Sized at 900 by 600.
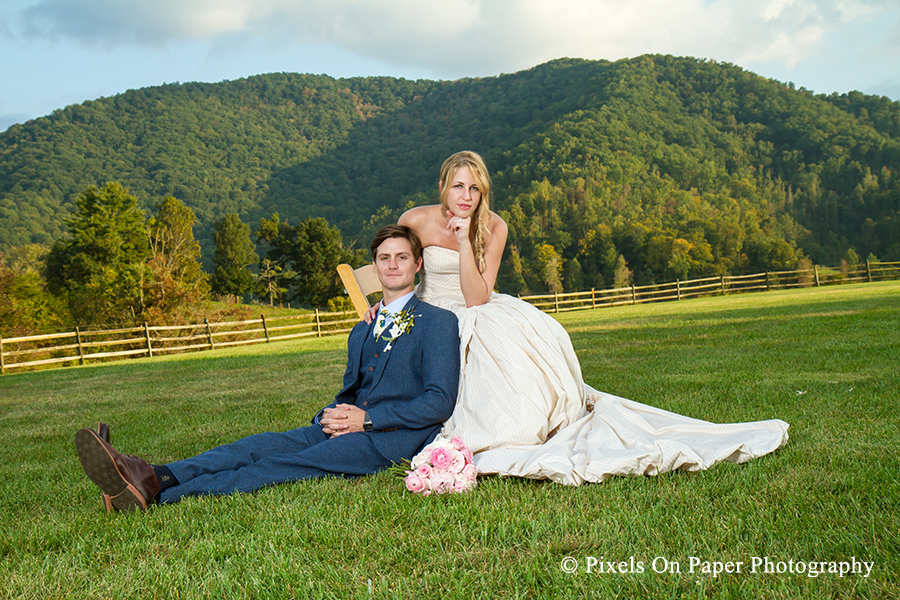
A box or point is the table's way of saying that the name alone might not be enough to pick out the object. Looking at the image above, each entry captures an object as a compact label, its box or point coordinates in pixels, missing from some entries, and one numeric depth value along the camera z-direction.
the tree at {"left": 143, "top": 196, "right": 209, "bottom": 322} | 22.39
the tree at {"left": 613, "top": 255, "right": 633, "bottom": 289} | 58.90
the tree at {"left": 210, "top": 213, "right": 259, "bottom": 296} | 45.09
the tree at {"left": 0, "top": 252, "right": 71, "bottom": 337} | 19.84
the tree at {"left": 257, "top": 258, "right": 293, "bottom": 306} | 46.56
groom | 2.66
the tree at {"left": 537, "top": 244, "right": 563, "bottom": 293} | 59.53
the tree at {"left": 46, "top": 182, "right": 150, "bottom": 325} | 29.38
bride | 2.58
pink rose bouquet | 2.39
